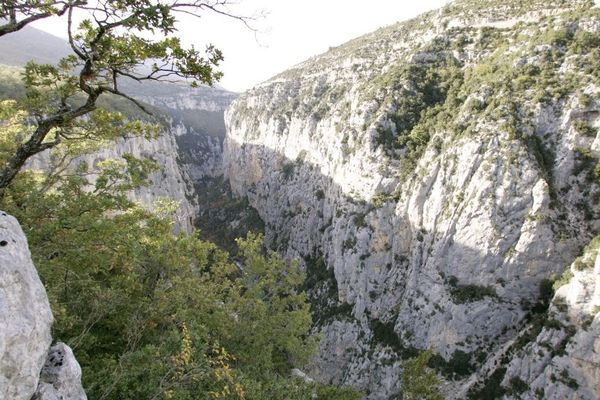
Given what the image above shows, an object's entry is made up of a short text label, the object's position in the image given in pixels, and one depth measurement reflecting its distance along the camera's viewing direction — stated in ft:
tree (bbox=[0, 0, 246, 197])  29.35
